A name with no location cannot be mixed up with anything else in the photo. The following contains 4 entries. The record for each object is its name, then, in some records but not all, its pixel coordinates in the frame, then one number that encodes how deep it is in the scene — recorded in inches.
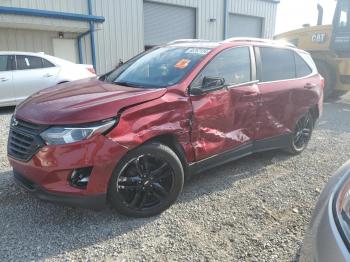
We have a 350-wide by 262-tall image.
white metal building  428.9
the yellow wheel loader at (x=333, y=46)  370.0
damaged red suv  108.0
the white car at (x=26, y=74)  298.0
